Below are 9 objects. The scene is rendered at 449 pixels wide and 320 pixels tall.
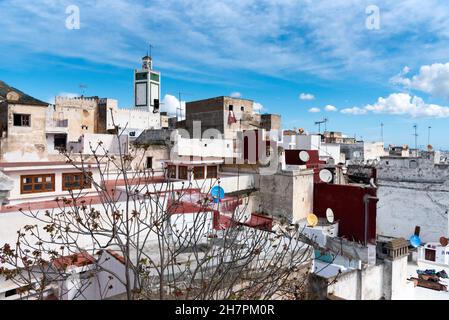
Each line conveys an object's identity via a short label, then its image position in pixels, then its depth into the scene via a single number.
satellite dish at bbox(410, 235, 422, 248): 15.98
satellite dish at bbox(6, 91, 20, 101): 16.95
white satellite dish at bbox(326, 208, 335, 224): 17.61
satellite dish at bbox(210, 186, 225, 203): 13.75
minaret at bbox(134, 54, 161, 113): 50.88
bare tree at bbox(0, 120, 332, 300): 4.42
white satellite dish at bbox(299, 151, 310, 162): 19.00
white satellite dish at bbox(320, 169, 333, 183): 18.97
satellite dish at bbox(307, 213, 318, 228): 15.22
